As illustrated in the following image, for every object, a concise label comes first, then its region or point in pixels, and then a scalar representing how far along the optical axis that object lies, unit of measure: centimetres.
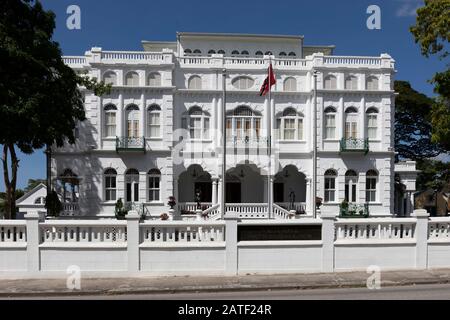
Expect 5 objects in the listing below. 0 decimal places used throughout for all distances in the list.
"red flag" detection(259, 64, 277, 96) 1945
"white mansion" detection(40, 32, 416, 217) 2516
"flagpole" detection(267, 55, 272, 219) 2095
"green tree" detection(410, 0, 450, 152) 1476
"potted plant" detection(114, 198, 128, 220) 2373
